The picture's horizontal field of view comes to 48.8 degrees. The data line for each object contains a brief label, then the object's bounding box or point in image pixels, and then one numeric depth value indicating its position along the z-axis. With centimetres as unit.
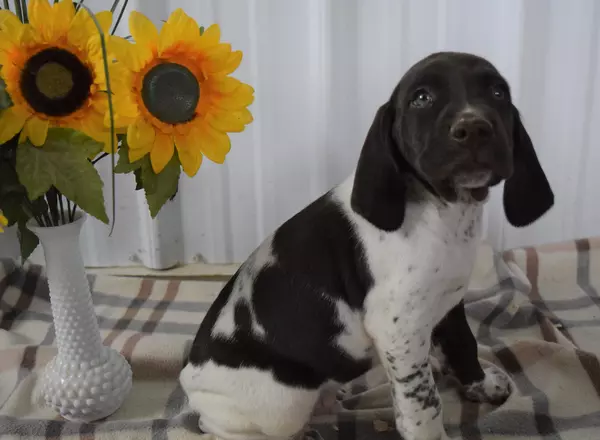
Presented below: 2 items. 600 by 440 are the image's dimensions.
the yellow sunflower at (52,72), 92
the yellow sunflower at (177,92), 95
